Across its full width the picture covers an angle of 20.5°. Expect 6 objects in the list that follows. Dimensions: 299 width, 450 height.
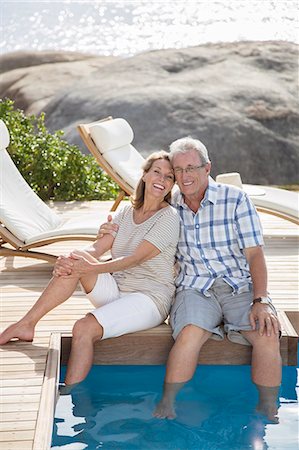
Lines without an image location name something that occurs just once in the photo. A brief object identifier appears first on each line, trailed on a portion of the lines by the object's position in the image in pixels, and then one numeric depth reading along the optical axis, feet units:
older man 12.25
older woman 12.36
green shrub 27.20
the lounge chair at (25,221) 17.34
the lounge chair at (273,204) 20.59
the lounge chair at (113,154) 21.76
